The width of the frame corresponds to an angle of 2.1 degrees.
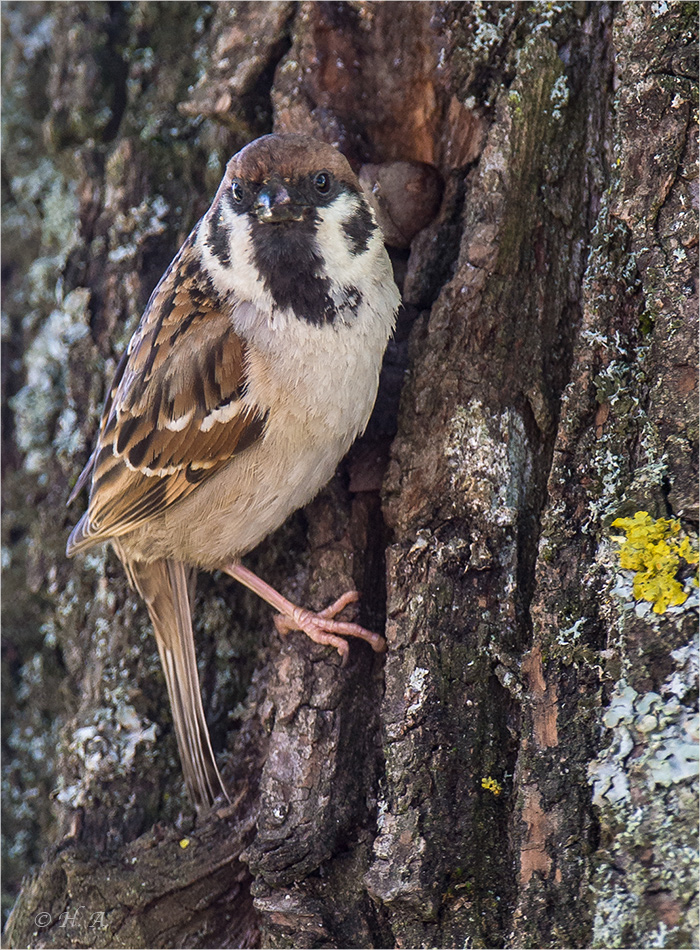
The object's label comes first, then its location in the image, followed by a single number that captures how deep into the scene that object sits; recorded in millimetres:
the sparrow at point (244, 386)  3320
